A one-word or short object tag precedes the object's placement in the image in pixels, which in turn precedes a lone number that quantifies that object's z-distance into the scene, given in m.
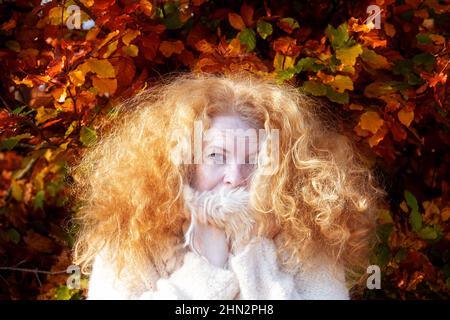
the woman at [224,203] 1.74
